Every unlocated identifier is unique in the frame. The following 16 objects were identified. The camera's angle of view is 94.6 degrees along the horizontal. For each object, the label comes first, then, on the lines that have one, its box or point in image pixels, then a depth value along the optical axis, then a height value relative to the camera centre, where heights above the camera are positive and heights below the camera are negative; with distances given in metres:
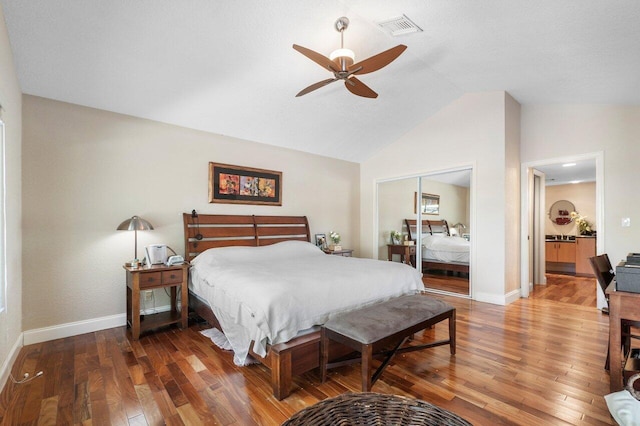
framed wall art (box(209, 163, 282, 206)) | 4.20 +0.40
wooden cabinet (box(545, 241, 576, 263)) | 6.77 -0.93
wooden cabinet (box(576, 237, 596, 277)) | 6.33 -0.89
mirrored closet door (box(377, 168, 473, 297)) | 4.88 -0.26
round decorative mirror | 7.40 -0.01
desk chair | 2.04 -0.57
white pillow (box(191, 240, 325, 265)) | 3.48 -0.54
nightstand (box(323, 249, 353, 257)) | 5.20 -0.72
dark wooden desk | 1.92 -0.73
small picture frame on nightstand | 5.35 -0.56
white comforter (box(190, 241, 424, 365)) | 2.16 -0.68
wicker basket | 1.03 -0.73
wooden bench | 1.98 -0.85
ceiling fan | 2.50 +1.32
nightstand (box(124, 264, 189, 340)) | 3.04 -0.83
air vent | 2.83 +1.84
